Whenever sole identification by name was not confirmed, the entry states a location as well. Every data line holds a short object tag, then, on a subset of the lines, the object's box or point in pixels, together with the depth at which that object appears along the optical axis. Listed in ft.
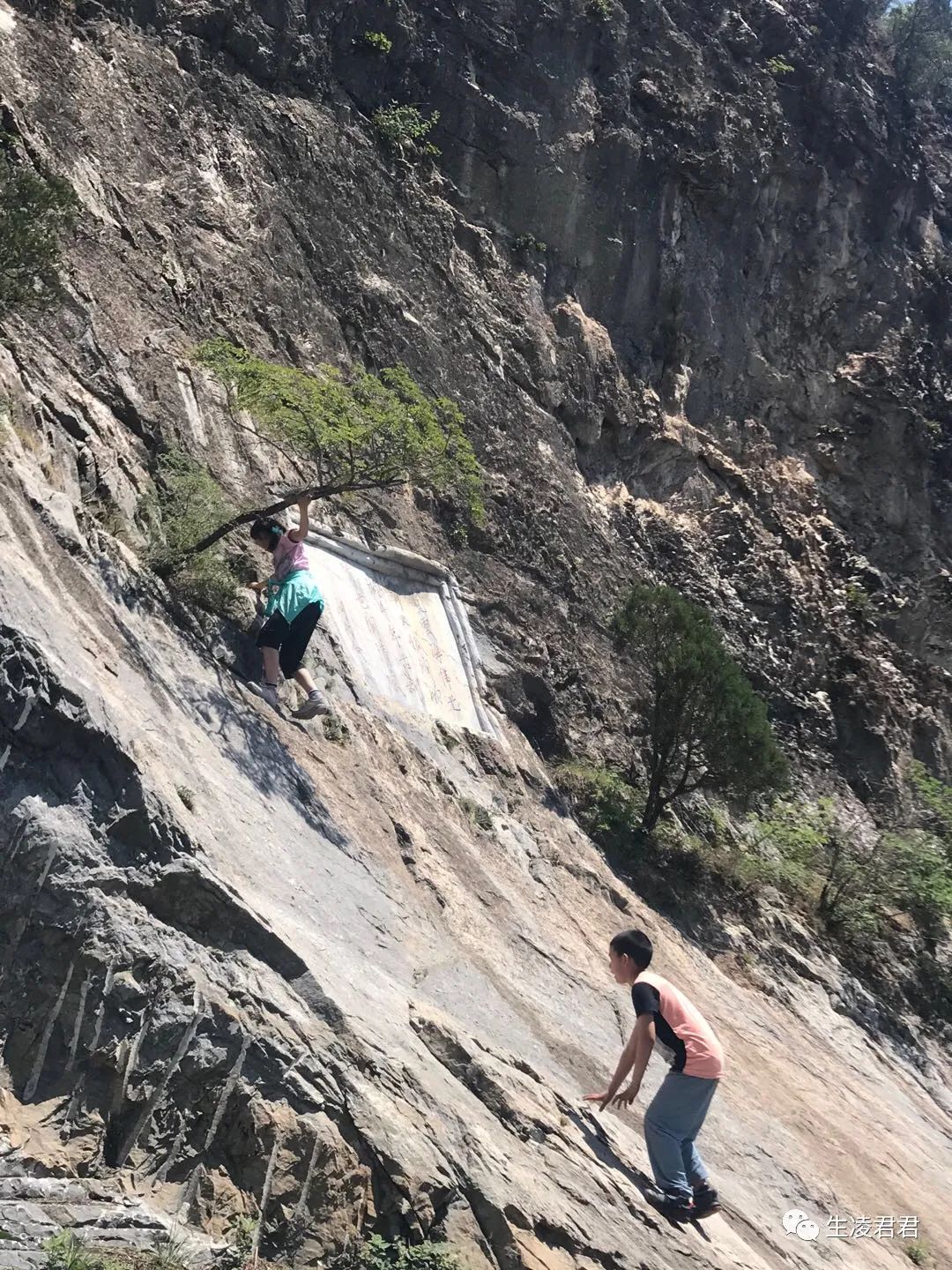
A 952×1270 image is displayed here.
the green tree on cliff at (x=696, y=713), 47.37
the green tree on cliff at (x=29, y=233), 28.78
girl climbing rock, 29.66
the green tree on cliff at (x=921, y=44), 100.12
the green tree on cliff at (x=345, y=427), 31.73
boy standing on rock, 19.95
